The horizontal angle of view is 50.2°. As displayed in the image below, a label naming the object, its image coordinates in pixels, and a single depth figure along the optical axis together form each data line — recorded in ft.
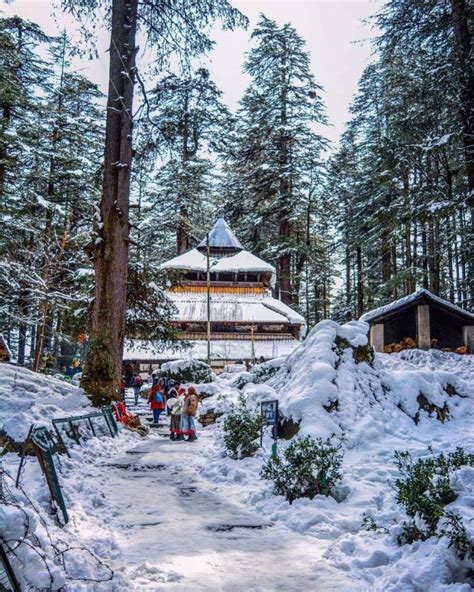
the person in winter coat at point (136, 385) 78.70
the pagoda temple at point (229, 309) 105.09
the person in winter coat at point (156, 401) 57.21
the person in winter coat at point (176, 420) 42.88
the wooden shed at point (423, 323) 72.08
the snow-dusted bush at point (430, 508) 11.87
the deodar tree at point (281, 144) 135.13
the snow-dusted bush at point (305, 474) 19.77
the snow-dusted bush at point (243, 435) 29.71
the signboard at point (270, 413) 29.32
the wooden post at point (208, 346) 88.63
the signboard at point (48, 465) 14.32
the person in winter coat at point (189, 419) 42.42
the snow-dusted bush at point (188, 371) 82.23
